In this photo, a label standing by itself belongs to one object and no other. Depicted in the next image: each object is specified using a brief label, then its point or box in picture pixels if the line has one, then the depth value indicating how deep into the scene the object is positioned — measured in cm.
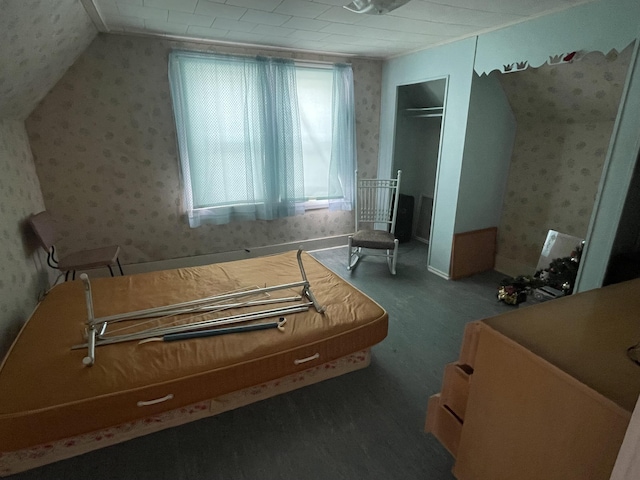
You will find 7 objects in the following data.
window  330
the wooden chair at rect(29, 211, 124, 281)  255
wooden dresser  84
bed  139
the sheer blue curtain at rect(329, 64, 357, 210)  386
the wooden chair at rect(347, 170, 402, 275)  354
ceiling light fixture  191
